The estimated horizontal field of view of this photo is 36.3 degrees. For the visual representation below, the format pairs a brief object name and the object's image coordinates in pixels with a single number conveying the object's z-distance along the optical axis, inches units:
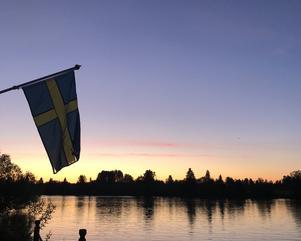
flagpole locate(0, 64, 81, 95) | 453.8
